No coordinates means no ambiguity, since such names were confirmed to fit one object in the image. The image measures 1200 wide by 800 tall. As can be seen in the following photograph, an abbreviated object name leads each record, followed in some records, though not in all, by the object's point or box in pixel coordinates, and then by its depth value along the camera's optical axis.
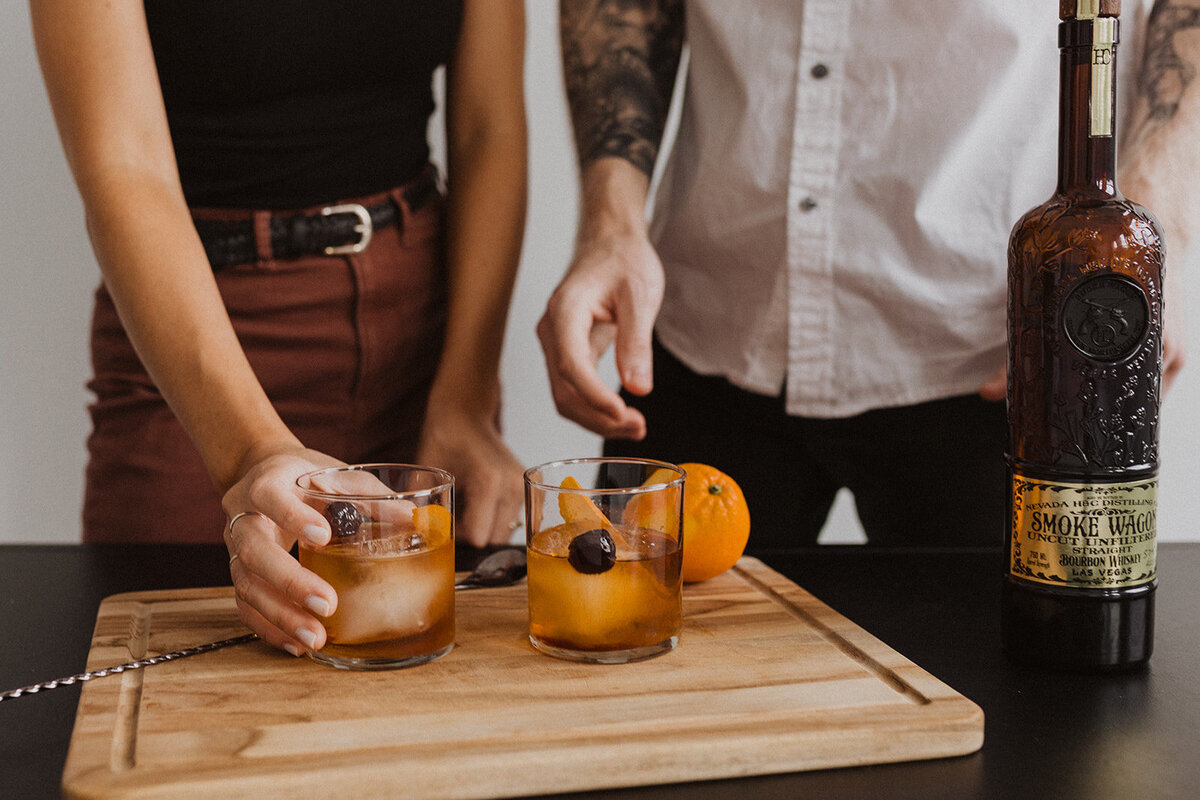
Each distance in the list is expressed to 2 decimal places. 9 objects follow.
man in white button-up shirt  1.36
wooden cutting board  0.69
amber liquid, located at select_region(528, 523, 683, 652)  0.87
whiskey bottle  0.82
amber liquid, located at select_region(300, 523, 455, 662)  0.86
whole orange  1.07
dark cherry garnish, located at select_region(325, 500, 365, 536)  0.86
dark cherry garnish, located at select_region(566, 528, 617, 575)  0.86
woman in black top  1.13
